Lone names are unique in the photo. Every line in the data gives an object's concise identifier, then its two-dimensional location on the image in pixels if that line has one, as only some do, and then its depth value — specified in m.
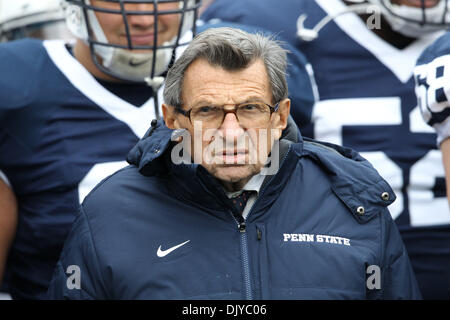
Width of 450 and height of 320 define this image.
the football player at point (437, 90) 4.73
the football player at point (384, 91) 6.16
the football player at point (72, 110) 5.68
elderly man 4.20
